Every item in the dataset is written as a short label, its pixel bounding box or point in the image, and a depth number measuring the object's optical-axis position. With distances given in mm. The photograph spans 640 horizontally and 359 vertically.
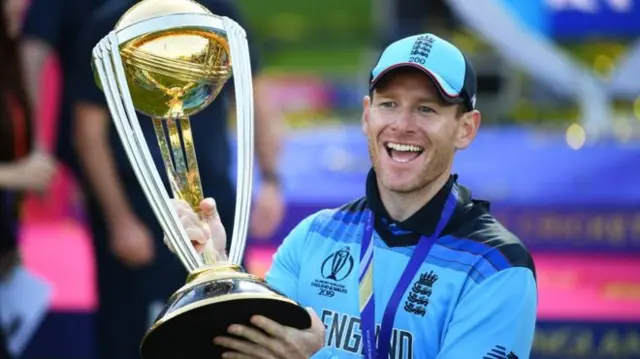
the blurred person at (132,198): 8812
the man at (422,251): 4902
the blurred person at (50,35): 9781
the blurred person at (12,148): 8984
